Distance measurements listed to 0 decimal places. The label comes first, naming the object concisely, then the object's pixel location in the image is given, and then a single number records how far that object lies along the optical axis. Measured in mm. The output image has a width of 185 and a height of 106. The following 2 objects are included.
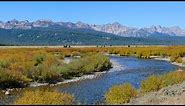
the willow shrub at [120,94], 26027
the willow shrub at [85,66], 48097
